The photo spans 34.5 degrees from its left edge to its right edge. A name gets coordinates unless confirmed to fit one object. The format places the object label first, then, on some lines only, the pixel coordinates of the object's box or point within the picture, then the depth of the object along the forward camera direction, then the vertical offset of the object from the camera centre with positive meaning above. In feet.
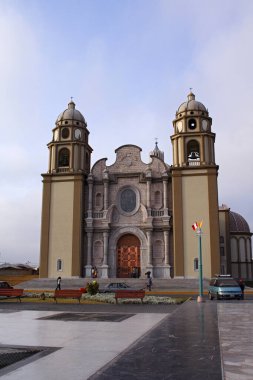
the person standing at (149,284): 110.73 -4.19
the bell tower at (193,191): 125.90 +24.41
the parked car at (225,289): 78.48 -3.91
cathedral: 128.77 +20.01
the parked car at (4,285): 97.01 -3.86
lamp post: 73.04 -3.41
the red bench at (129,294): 72.52 -4.45
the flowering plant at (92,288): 86.69 -4.04
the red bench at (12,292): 80.29 -4.55
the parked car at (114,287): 97.29 -4.37
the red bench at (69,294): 74.64 -4.54
